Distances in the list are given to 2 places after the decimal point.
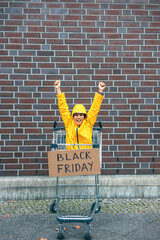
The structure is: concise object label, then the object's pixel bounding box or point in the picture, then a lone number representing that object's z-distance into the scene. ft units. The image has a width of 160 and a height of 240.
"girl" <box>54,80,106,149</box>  13.46
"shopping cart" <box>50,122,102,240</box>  11.70
